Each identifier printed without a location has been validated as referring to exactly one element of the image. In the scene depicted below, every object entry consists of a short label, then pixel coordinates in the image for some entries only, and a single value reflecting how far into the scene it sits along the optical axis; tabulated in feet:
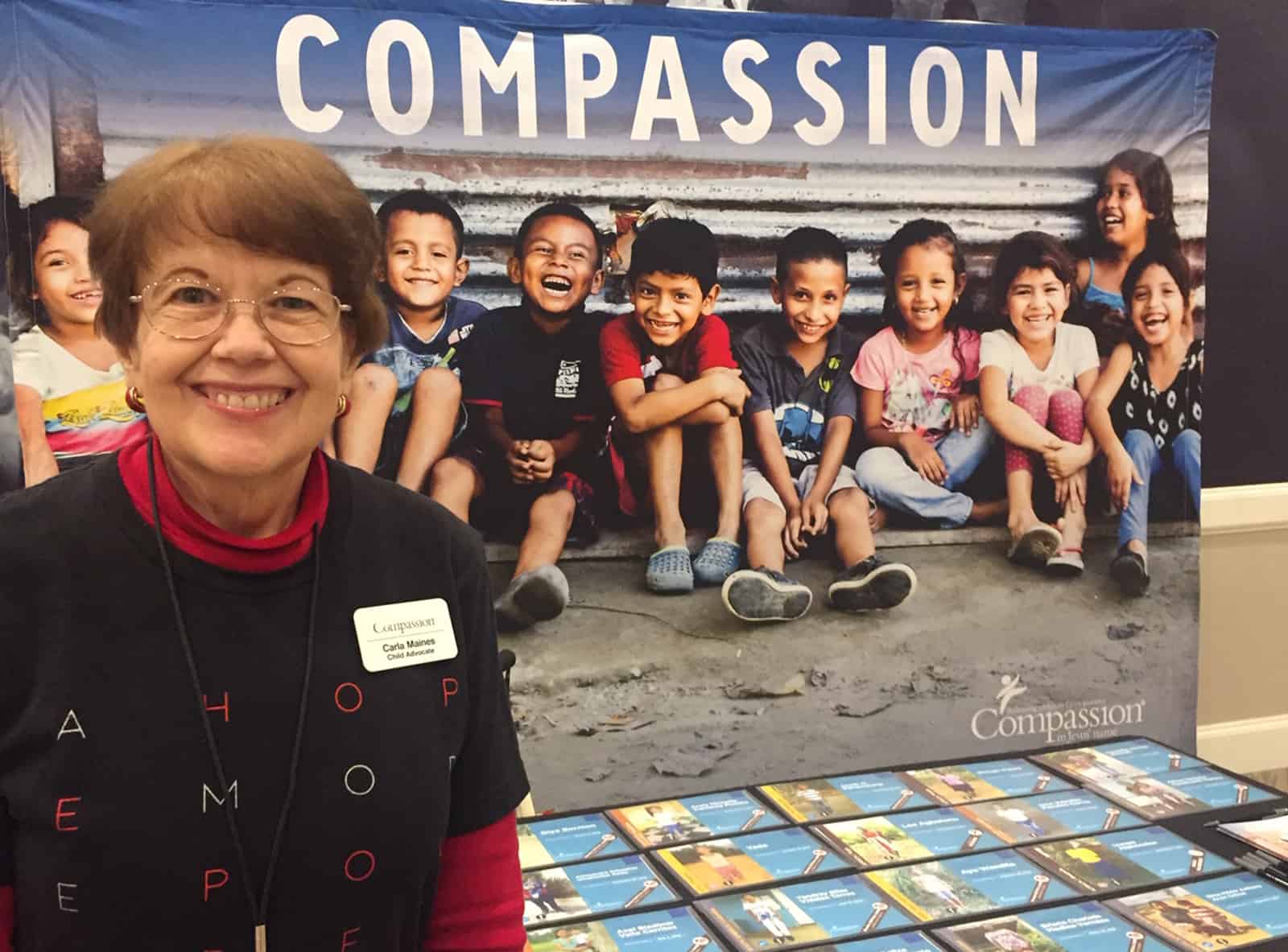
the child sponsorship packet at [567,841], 7.16
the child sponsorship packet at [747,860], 6.81
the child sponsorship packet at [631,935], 6.06
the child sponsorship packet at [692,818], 7.48
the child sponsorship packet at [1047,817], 7.52
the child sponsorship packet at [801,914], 6.19
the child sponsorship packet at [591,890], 6.45
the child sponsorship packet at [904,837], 7.18
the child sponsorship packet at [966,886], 6.54
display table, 6.23
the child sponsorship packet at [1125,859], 6.85
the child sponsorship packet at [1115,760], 8.52
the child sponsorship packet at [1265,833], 7.13
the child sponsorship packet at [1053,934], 6.09
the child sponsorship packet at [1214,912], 6.14
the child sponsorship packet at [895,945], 6.05
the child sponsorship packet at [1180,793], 7.84
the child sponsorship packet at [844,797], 7.84
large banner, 8.15
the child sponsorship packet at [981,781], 8.13
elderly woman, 3.27
